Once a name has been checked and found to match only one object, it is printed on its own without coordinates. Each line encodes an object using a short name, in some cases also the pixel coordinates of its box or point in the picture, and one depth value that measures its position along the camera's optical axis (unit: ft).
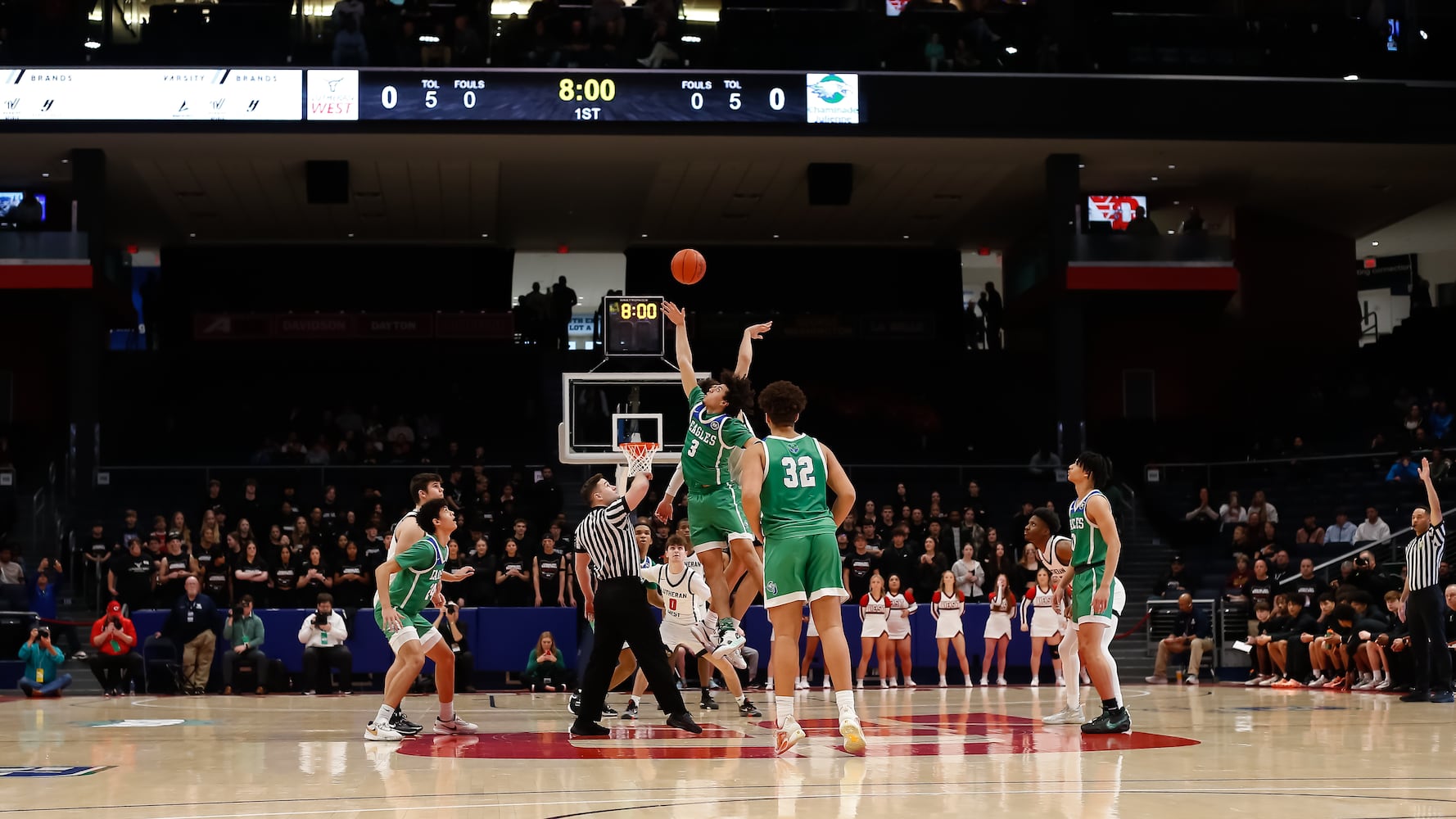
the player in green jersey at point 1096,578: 34.78
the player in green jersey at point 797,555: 29.76
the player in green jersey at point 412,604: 35.55
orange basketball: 44.68
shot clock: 62.80
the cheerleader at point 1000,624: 70.49
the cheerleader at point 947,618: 71.20
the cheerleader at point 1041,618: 68.18
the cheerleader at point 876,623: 69.72
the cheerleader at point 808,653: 62.67
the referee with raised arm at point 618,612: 34.04
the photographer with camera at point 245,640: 65.87
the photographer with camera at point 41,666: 63.05
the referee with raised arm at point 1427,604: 48.75
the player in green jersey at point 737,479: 35.01
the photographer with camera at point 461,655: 64.95
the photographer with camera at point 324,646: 65.87
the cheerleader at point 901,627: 70.23
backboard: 61.05
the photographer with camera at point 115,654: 64.69
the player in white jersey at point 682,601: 46.03
